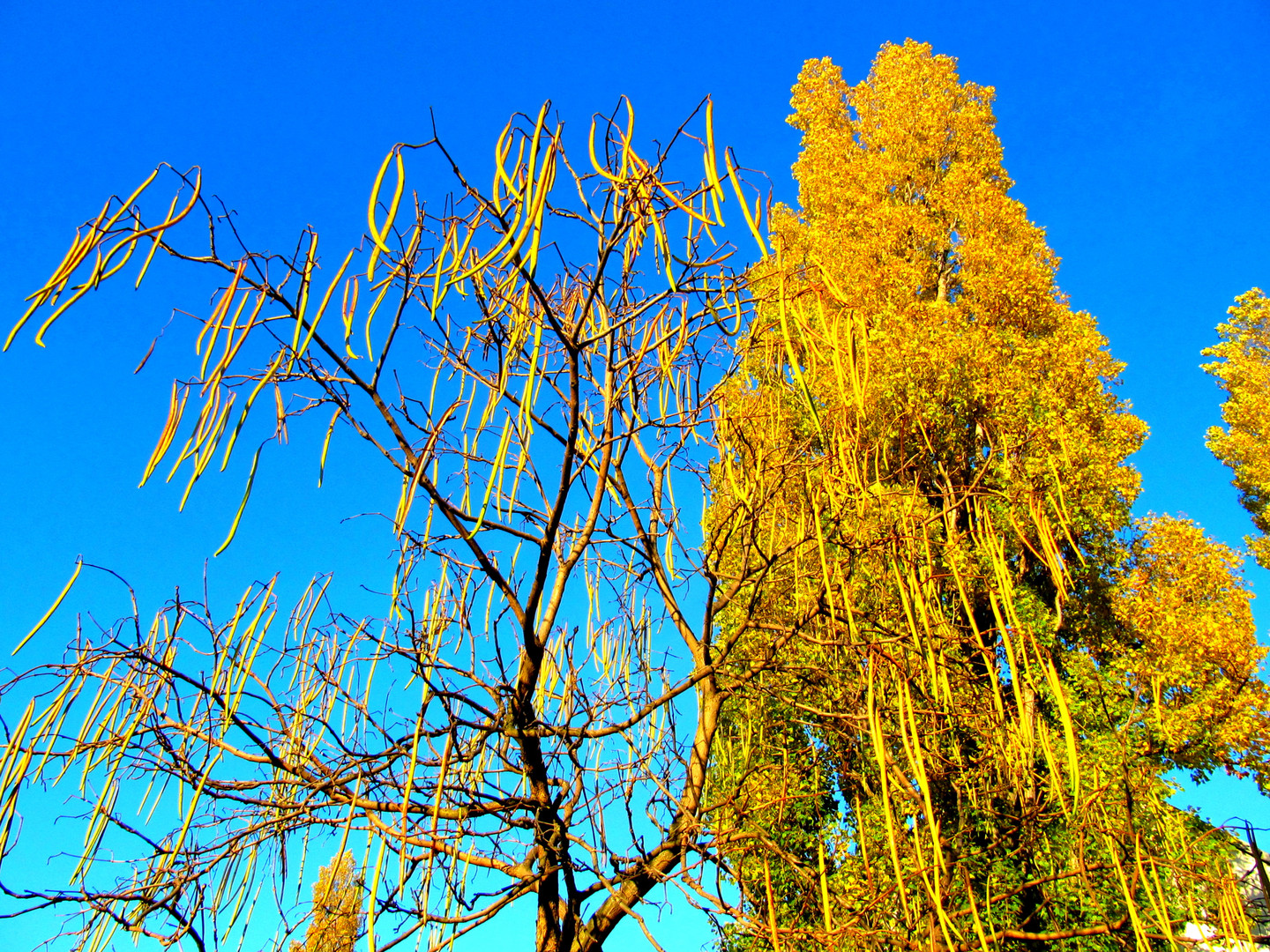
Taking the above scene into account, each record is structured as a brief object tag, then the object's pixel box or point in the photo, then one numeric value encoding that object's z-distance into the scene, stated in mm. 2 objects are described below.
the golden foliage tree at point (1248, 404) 12445
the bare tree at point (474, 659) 2053
